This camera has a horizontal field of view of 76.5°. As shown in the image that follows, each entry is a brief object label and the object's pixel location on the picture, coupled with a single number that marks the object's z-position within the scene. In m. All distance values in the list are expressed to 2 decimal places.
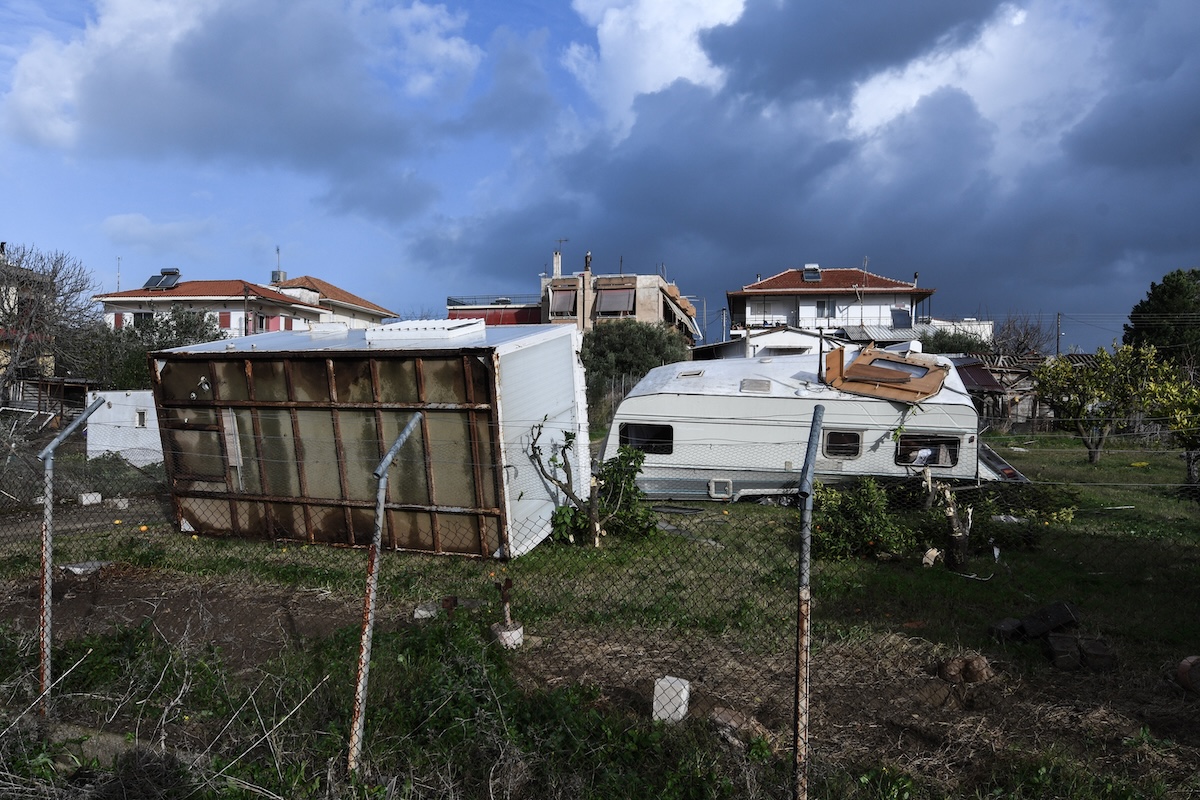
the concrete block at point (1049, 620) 5.79
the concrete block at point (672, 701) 4.57
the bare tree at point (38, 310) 21.42
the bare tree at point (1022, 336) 36.81
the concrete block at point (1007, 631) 5.88
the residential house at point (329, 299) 42.34
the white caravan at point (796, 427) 11.05
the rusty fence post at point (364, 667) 3.79
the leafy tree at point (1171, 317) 32.61
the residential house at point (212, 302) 36.22
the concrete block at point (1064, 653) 5.35
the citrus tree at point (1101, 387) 16.00
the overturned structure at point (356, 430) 8.34
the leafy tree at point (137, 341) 23.94
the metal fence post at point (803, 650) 3.49
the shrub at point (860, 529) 8.59
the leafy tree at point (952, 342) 34.20
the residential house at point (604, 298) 38.44
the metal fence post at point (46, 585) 4.71
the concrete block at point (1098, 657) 5.32
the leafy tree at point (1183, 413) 11.62
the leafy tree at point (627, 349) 30.45
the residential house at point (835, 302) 40.88
